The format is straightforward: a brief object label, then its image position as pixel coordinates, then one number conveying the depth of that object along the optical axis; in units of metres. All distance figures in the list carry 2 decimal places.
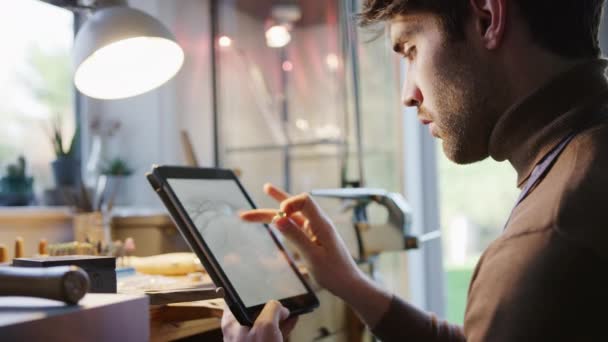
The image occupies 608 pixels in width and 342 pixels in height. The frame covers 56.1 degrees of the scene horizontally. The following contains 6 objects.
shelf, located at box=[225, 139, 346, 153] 2.75
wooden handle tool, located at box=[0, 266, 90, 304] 0.51
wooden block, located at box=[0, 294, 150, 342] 0.47
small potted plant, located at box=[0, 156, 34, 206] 1.56
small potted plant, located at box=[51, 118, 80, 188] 1.63
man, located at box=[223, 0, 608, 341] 0.59
